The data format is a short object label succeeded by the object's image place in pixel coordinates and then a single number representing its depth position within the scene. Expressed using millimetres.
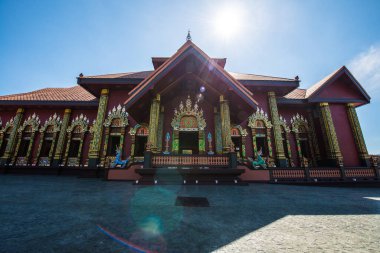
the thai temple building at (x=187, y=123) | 10688
